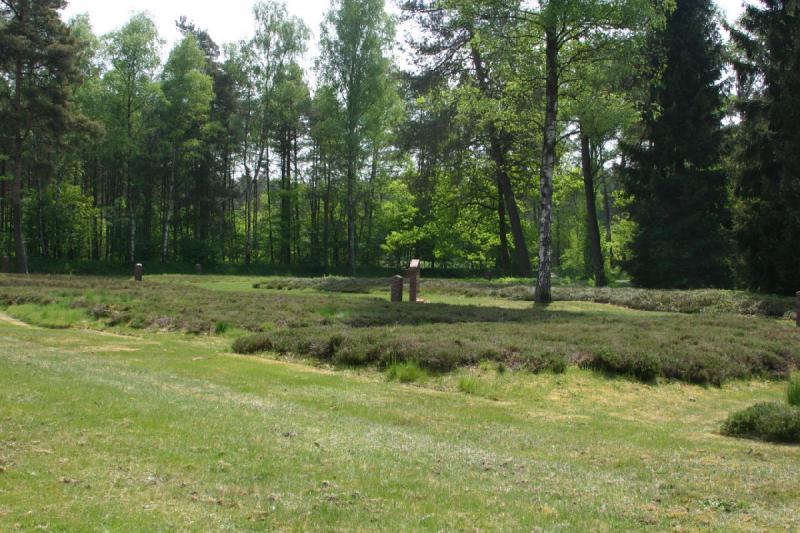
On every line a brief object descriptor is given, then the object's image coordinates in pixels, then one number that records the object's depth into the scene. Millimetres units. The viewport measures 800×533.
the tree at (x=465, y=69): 36781
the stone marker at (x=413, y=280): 23409
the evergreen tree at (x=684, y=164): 32719
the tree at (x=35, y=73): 35375
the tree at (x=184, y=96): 50219
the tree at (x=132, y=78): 49938
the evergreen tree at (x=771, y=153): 25625
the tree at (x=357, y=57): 47438
